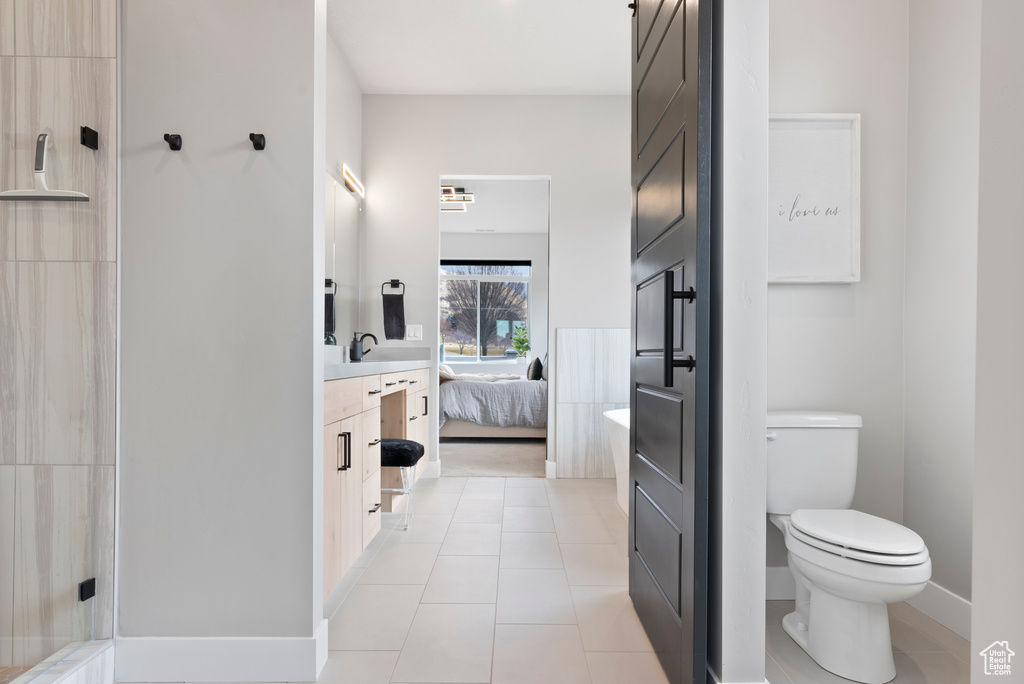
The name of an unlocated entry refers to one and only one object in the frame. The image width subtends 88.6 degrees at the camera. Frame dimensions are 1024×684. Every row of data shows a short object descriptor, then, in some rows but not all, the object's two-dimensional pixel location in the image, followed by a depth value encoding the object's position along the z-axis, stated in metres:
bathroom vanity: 1.79
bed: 5.24
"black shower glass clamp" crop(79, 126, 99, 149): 1.46
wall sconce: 3.56
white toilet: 1.44
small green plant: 8.36
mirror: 3.33
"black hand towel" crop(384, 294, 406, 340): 3.95
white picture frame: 2.02
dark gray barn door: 1.30
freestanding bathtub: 3.07
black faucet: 3.16
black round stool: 2.66
